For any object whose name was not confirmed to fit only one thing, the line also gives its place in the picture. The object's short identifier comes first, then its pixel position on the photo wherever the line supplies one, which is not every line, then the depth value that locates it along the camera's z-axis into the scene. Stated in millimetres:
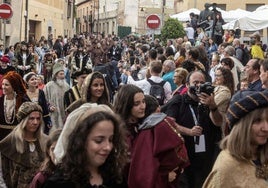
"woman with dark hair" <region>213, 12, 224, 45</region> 20203
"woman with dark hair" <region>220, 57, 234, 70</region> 10250
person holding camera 6959
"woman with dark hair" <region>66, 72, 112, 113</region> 7648
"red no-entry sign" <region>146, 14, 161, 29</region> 19375
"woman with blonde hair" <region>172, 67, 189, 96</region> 8766
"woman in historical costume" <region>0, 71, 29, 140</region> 7934
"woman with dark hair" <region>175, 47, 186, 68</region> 13635
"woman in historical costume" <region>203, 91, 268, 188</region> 3834
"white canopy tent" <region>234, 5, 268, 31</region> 20406
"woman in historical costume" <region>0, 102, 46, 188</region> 6176
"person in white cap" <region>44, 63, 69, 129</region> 9859
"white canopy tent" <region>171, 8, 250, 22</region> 27462
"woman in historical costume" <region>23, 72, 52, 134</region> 9351
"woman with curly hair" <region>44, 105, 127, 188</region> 3670
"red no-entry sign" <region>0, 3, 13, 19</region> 18750
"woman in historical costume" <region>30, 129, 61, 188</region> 4230
